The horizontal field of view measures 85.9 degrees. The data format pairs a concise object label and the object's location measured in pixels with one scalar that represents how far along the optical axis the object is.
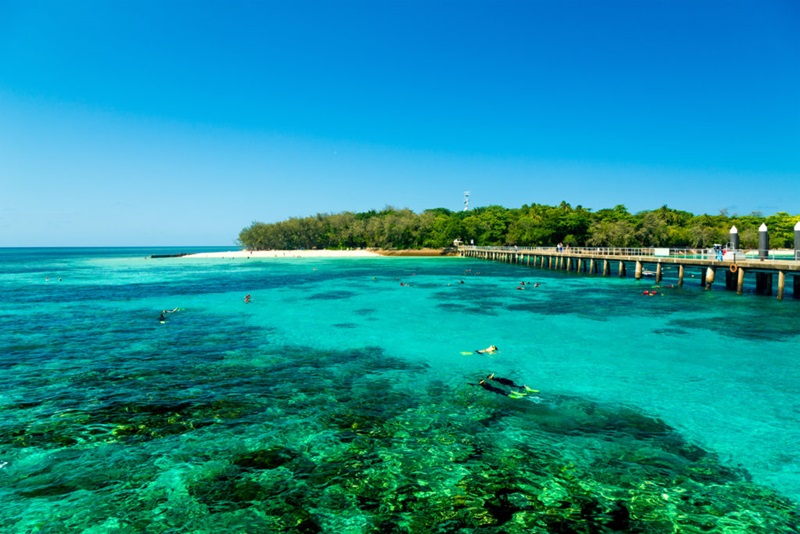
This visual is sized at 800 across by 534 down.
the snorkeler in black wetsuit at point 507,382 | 14.22
